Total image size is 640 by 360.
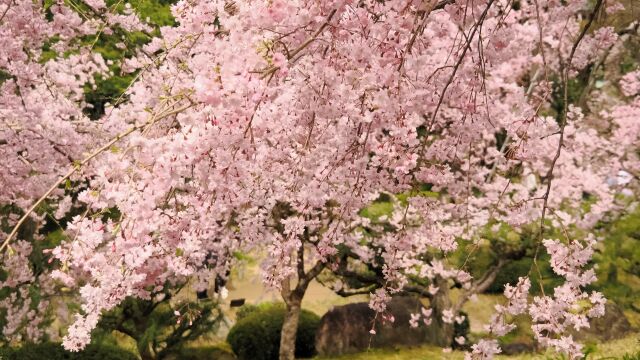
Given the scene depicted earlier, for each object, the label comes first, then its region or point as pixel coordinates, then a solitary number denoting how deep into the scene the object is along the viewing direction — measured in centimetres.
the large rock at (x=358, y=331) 973
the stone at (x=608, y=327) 1076
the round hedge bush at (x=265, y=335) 1018
